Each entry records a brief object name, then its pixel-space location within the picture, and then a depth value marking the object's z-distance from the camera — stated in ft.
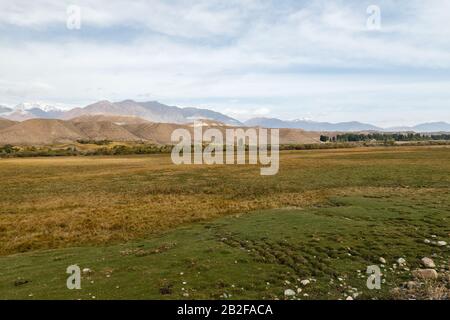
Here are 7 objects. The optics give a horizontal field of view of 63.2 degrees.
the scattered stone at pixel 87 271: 55.83
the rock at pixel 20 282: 52.95
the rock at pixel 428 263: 54.19
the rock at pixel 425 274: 49.93
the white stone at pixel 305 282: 48.43
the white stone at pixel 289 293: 45.01
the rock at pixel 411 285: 46.78
